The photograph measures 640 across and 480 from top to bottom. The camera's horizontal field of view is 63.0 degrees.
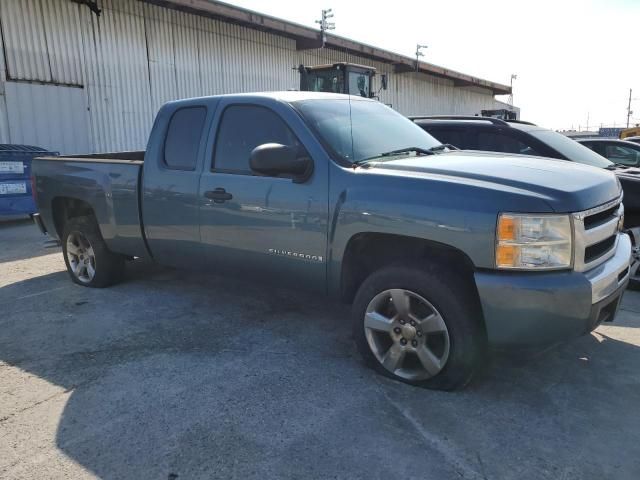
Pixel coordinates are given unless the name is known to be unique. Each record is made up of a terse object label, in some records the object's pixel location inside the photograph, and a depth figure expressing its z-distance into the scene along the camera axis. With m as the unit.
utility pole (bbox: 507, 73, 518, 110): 43.38
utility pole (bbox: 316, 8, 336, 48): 20.07
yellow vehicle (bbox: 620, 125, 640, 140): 23.83
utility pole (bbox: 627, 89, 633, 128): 85.81
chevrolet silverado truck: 2.87
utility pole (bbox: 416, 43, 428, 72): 27.45
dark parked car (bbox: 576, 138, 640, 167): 7.79
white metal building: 12.08
